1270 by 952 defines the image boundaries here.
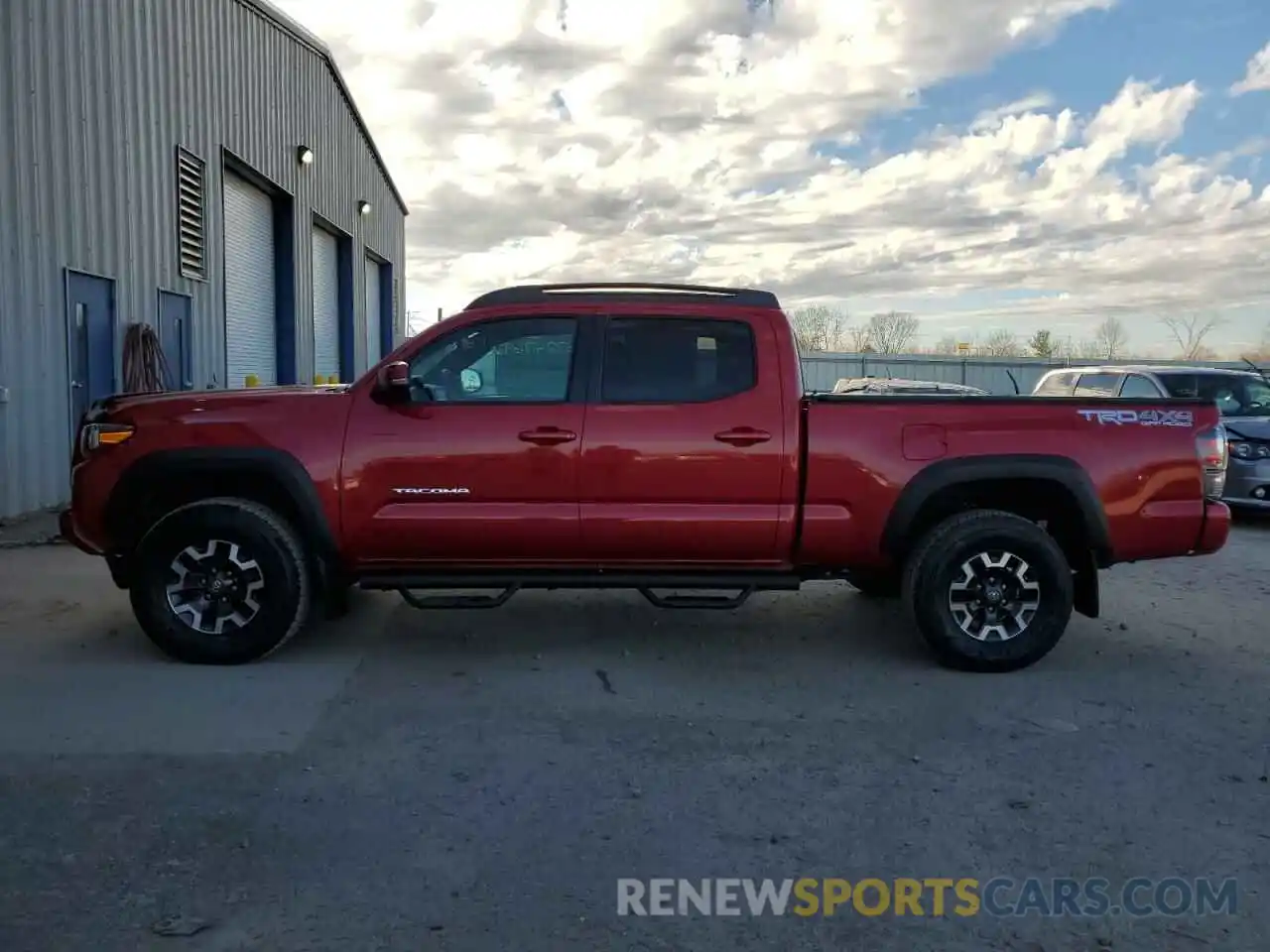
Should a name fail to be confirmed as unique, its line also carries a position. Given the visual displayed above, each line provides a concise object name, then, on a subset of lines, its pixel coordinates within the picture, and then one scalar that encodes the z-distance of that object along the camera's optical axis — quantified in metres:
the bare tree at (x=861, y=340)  40.91
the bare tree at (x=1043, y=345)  42.47
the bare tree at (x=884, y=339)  41.35
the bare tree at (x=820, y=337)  41.03
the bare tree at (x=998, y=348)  43.38
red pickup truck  5.68
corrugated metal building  10.45
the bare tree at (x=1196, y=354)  38.19
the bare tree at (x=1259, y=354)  38.83
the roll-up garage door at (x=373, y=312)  29.45
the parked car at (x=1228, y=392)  11.00
